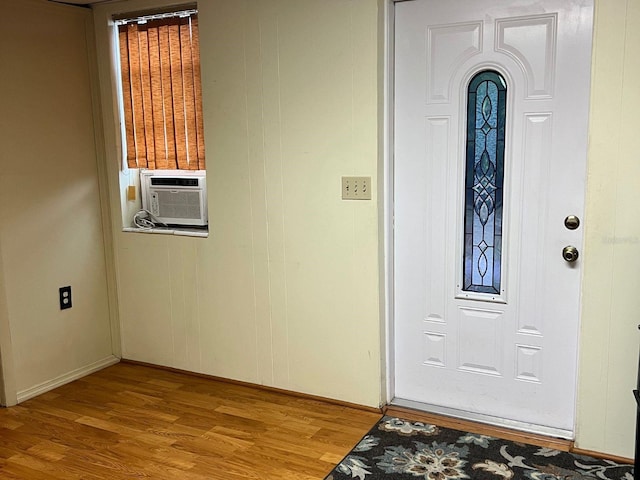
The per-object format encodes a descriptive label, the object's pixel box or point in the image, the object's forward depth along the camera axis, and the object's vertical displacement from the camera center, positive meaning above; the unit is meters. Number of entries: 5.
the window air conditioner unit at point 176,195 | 3.66 -0.19
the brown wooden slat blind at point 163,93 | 3.54 +0.39
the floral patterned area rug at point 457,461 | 2.62 -1.27
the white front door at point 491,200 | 2.74 -0.20
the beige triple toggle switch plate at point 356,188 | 3.06 -0.14
